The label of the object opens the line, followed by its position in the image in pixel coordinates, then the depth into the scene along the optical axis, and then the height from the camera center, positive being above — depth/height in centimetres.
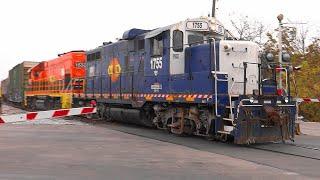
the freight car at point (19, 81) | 3997 +96
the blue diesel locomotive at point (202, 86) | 1299 +18
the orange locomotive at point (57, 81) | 2633 +65
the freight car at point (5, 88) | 5881 +43
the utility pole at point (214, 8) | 2936 +512
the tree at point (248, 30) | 4406 +564
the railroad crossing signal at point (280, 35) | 1729 +212
